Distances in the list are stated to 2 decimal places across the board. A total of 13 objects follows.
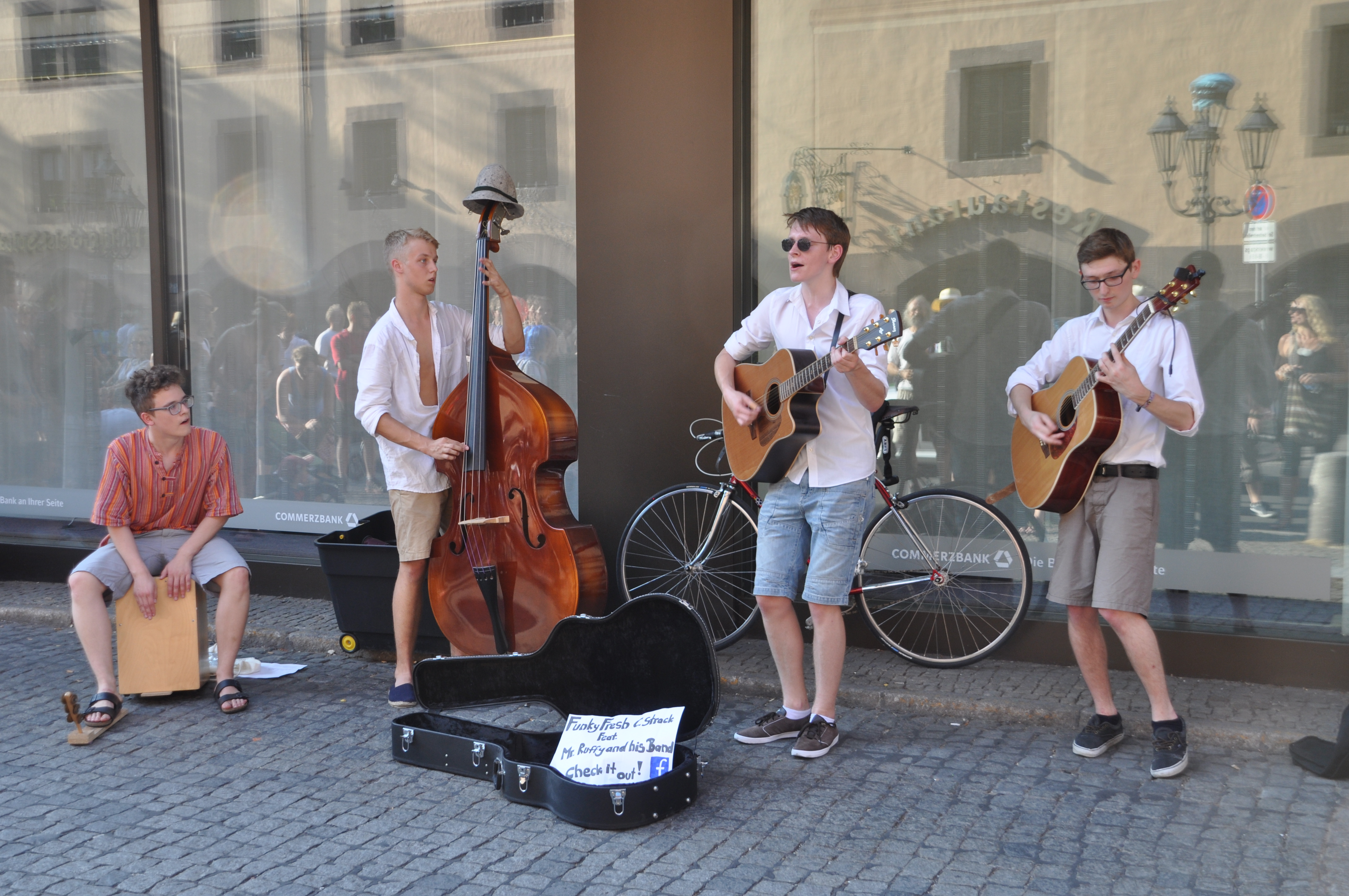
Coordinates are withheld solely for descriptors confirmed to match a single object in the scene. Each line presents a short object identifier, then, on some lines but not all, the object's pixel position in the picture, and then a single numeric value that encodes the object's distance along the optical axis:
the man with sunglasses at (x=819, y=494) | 4.14
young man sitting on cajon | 4.81
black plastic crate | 5.39
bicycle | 5.34
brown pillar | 5.54
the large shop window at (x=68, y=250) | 7.66
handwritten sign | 3.62
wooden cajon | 4.81
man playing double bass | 4.85
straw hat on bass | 4.71
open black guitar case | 3.71
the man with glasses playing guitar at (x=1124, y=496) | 3.86
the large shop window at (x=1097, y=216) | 5.11
